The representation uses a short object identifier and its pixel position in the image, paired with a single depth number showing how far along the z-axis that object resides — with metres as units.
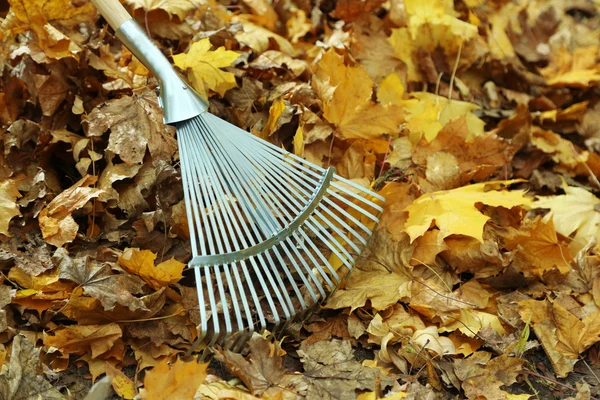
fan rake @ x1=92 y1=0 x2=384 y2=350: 2.42
